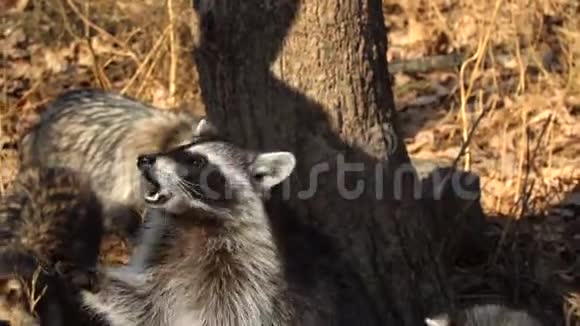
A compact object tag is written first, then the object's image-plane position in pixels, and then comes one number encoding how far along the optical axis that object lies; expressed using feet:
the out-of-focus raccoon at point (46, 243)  40.11
